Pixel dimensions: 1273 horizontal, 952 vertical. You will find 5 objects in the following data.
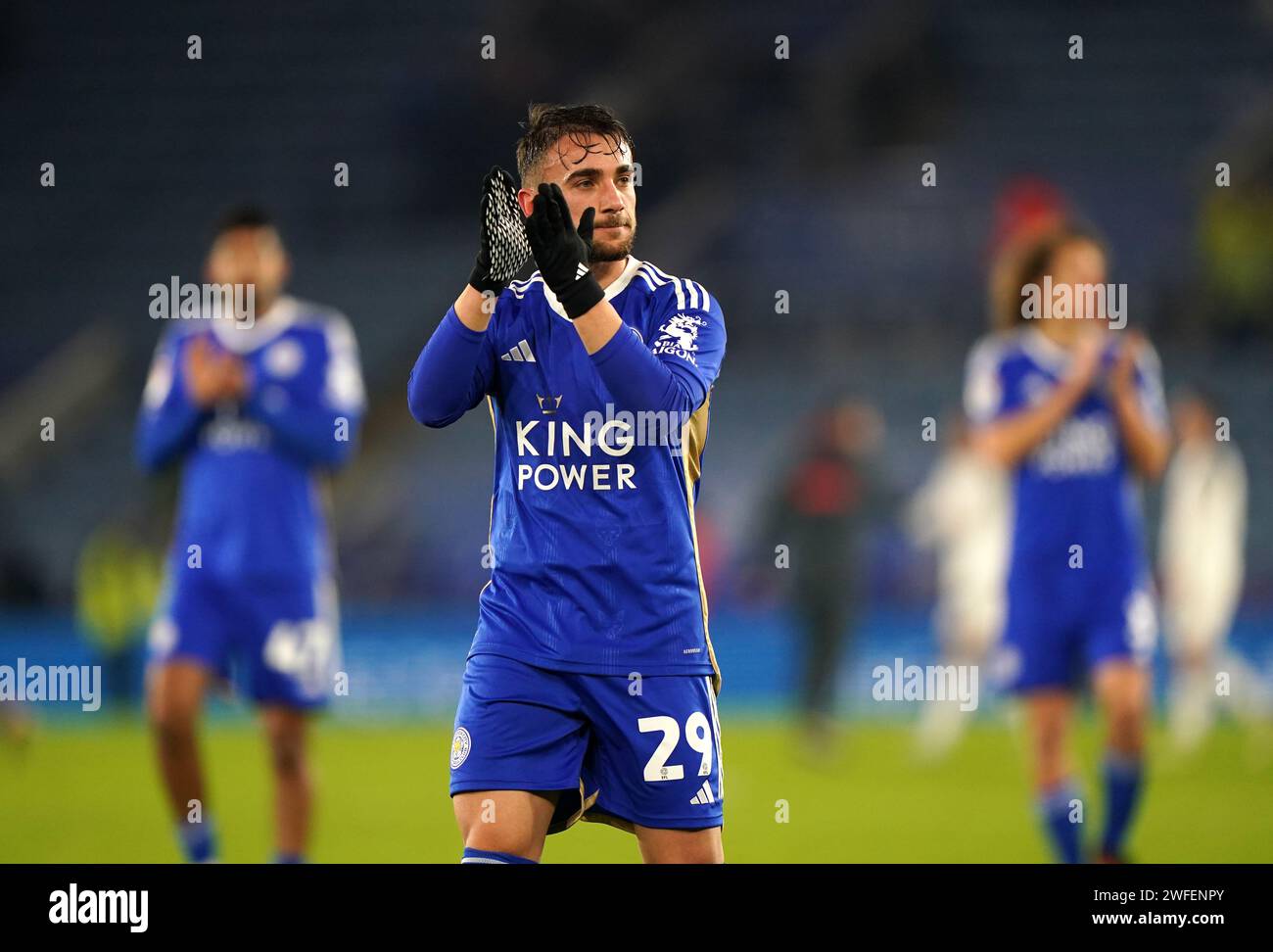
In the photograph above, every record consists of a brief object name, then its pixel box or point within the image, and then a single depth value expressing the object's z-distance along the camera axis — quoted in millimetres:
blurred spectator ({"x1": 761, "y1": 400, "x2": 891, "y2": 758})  10055
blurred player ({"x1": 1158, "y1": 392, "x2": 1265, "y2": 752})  10836
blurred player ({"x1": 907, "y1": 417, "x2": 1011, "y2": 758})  11055
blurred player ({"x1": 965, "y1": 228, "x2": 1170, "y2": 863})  5984
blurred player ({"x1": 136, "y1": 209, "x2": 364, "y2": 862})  5895
